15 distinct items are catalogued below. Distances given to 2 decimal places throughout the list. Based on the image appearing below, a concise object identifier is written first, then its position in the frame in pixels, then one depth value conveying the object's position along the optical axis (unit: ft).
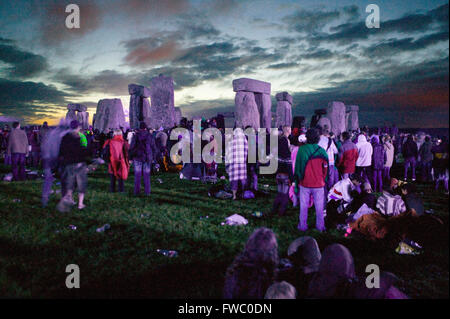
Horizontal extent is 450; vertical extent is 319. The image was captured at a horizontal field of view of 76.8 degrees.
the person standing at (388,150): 30.19
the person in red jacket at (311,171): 16.76
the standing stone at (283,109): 67.15
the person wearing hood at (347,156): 25.78
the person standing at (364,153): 28.55
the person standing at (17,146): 28.43
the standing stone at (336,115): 67.82
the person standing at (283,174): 20.27
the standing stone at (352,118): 81.09
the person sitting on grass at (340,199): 19.43
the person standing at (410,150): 30.80
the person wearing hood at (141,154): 22.31
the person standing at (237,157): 23.47
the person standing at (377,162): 29.14
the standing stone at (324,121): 60.63
